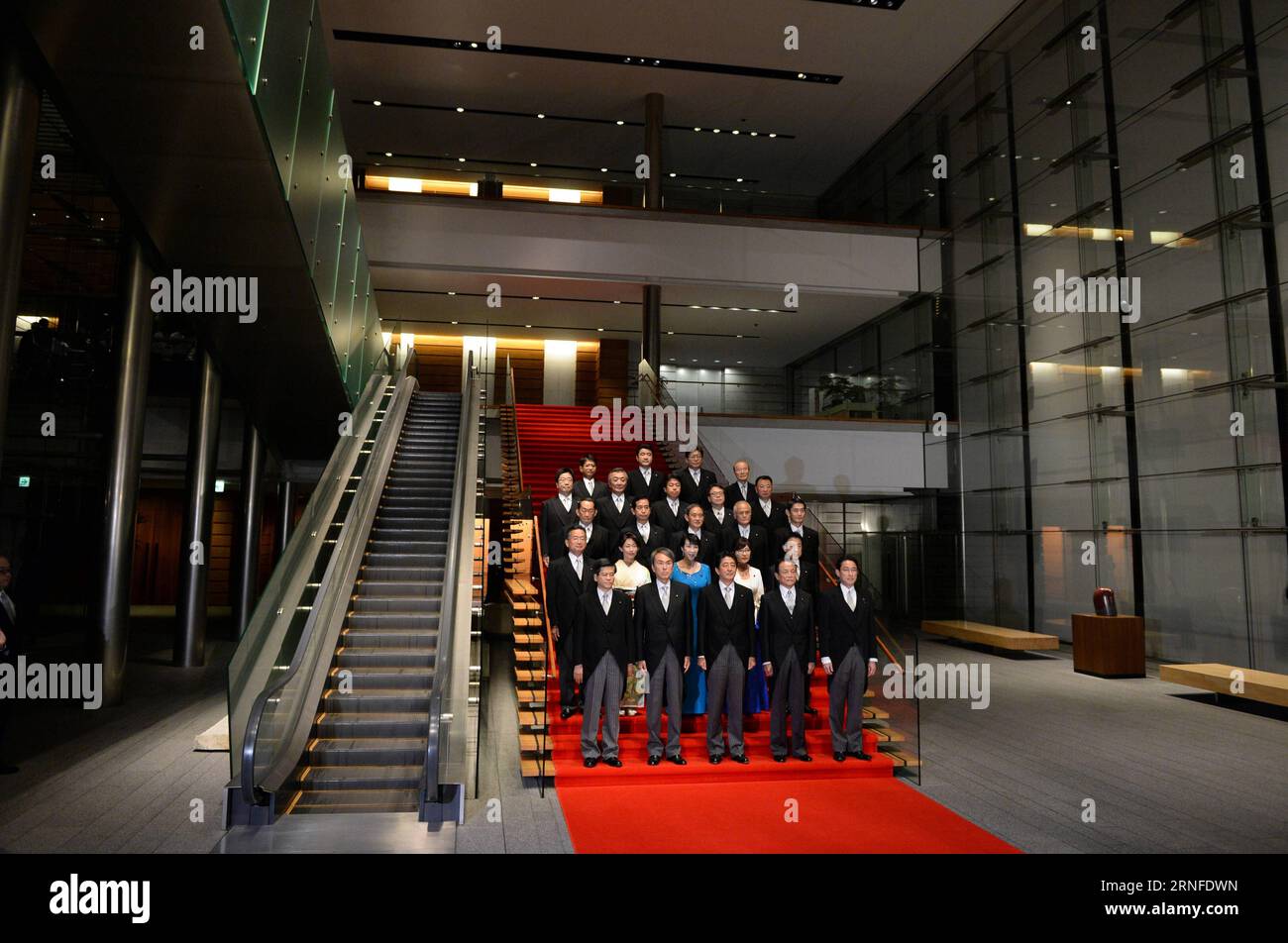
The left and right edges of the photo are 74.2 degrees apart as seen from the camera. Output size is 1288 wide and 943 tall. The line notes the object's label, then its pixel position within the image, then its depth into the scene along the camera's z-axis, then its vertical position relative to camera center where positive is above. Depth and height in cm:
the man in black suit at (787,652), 658 -81
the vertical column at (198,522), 1137 +34
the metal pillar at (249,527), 1416 +34
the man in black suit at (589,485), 902 +67
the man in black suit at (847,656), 671 -85
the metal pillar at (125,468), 895 +85
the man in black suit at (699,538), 802 +9
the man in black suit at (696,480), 997 +80
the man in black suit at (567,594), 683 -38
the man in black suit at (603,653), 639 -80
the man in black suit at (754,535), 857 +13
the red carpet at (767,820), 493 -172
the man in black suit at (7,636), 614 -66
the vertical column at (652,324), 1712 +456
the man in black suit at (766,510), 920 +41
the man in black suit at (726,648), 652 -77
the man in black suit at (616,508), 862 +41
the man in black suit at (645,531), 805 +16
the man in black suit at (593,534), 786 +12
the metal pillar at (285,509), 1662 +74
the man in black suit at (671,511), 862 +38
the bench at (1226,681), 836 -138
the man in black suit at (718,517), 848 +32
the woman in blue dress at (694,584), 710 -31
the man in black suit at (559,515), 840 +33
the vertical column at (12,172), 537 +239
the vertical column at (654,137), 1747 +840
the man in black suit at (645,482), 962 +74
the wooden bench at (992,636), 1241 -136
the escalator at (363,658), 531 -84
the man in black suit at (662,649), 650 -77
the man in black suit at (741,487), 950 +67
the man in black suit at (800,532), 852 +16
